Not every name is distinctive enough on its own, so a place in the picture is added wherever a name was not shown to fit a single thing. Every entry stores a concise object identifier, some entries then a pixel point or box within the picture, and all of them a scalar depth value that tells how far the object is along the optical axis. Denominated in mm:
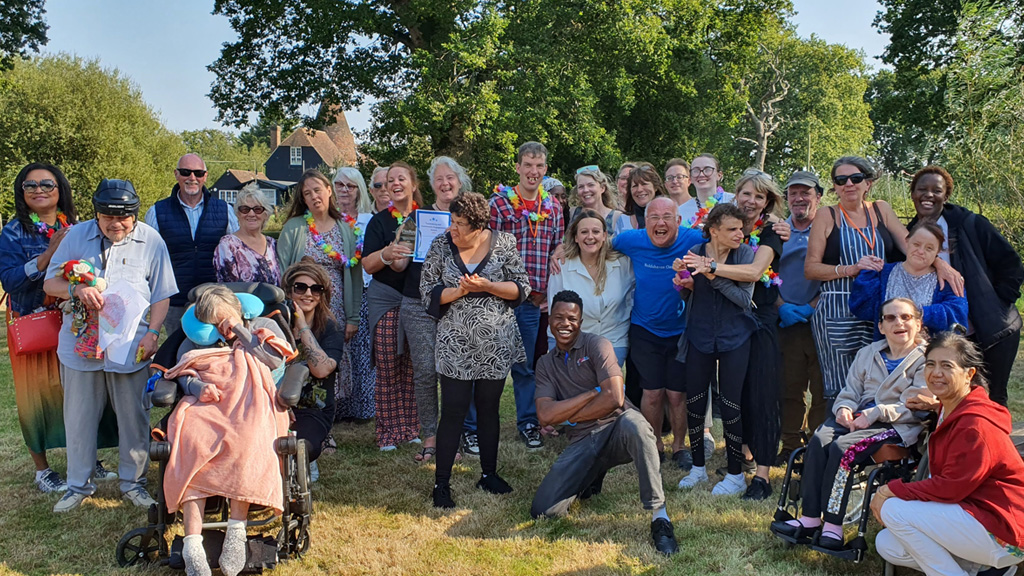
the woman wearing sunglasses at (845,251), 5016
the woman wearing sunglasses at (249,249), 5414
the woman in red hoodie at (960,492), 3223
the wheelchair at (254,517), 3818
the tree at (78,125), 25188
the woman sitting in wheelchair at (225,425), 3770
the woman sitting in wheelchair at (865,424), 3932
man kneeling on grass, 4391
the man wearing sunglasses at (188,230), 5637
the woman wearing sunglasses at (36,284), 5051
